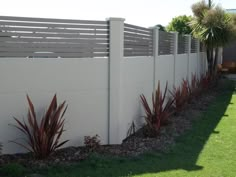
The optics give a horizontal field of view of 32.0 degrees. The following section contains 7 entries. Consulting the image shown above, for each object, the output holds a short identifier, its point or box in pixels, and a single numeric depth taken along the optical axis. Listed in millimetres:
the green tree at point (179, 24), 28578
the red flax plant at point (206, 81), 15388
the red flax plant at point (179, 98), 10422
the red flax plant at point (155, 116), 7617
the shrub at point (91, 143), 6359
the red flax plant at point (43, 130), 5789
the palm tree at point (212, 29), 17500
